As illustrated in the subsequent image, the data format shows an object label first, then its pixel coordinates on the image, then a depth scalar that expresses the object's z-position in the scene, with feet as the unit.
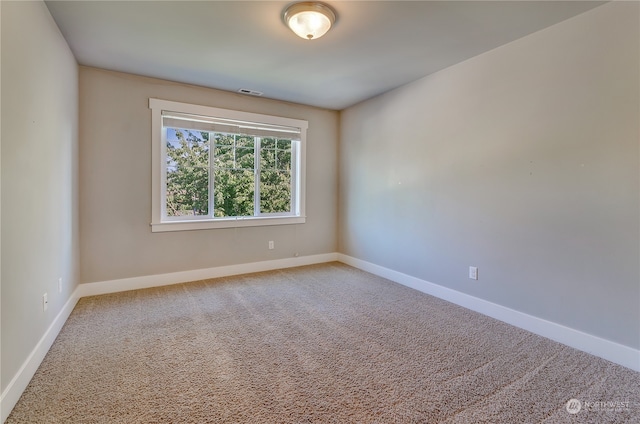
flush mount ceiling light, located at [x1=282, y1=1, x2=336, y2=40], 6.97
